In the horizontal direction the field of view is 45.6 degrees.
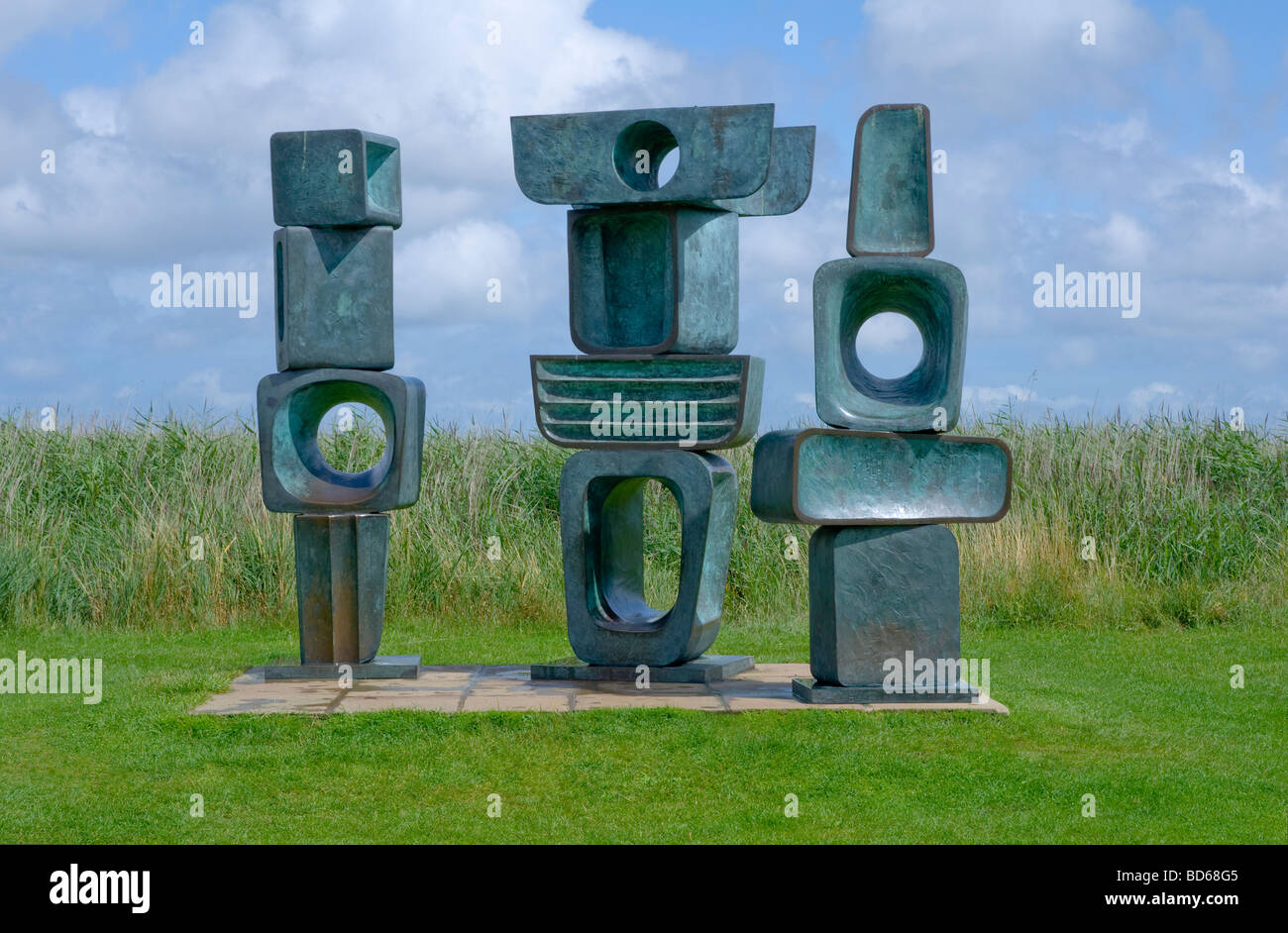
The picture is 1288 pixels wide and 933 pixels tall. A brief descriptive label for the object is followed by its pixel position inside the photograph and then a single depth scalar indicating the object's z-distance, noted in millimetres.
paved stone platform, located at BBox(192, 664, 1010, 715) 7078
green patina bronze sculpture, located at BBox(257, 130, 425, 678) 7812
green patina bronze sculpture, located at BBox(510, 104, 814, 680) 7543
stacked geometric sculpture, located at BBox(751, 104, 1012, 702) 6988
